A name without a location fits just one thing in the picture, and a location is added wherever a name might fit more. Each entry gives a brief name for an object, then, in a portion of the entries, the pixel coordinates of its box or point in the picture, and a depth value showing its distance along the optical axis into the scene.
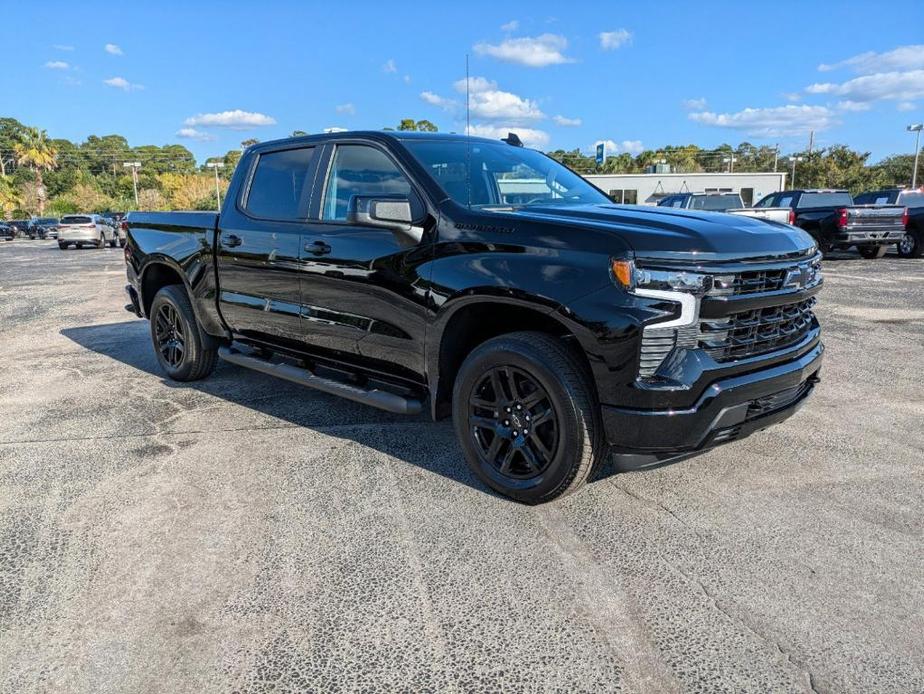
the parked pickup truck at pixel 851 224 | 15.16
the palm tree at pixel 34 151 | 72.62
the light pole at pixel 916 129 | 39.65
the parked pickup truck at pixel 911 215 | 16.33
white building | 39.00
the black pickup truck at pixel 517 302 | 2.88
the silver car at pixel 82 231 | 29.78
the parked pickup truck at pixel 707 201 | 16.45
